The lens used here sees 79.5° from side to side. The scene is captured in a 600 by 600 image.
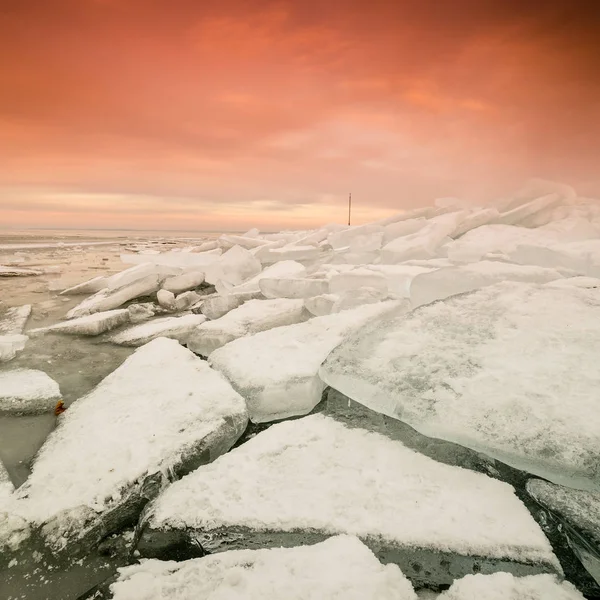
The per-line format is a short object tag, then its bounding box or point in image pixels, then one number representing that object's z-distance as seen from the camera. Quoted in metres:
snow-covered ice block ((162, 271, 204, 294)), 4.25
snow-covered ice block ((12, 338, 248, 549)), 1.12
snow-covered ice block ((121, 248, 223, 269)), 5.16
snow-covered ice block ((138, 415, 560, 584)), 0.97
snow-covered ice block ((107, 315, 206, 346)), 2.73
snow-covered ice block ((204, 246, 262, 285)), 4.75
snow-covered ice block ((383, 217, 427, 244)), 5.38
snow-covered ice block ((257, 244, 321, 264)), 5.66
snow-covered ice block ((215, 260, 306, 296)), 3.89
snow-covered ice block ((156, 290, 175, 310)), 3.77
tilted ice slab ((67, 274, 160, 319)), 3.48
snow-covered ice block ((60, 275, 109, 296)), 4.52
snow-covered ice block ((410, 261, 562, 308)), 2.54
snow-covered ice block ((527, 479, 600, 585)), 0.95
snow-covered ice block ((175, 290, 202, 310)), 3.80
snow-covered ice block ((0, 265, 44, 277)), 5.86
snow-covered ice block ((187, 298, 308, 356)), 2.45
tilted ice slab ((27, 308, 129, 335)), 2.85
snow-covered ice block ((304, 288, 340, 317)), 2.78
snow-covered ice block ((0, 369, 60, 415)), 1.73
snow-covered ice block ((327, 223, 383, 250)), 6.00
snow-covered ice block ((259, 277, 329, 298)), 3.35
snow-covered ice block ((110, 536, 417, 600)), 0.83
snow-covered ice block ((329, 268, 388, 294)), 3.08
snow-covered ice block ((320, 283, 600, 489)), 1.12
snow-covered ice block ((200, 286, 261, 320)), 3.22
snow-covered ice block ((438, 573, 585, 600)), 0.83
